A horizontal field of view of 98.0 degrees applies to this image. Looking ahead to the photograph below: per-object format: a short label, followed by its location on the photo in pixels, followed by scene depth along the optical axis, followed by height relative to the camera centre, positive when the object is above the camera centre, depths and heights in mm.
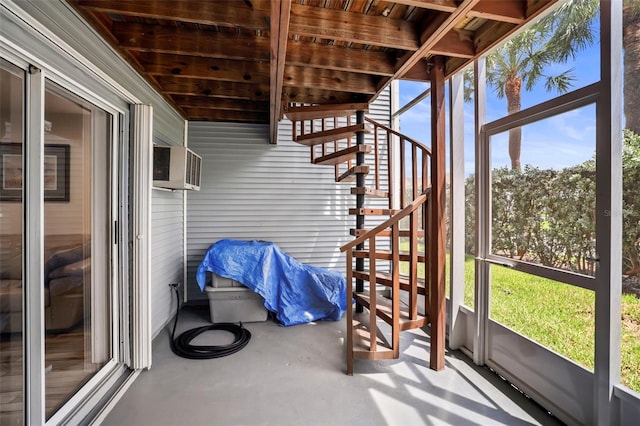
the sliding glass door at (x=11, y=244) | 1271 -158
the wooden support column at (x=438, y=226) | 2432 -132
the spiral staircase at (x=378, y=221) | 2361 -112
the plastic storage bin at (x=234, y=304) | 3324 -1135
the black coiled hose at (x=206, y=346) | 2602 -1333
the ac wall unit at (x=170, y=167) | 2891 +464
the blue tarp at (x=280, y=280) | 3293 -841
